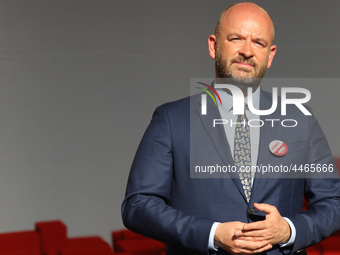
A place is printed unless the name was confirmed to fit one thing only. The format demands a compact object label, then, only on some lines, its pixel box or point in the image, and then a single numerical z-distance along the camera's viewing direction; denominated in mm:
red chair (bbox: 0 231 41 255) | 6641
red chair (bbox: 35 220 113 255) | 6445
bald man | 2619
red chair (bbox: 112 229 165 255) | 6273
